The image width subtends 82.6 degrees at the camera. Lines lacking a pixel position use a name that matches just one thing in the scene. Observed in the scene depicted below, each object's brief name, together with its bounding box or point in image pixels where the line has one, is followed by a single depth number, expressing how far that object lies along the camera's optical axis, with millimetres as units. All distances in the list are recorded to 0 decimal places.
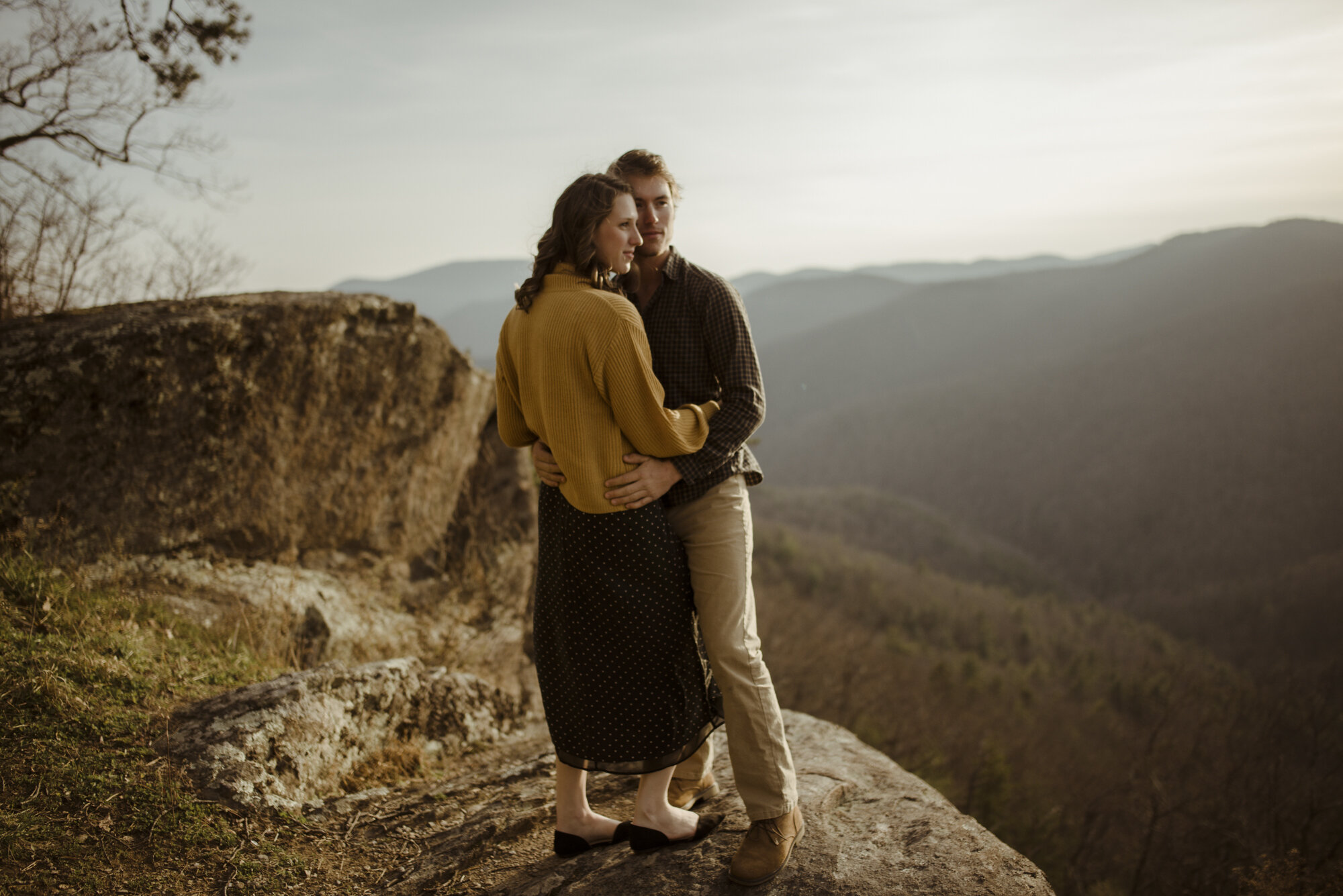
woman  2344
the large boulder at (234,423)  4375
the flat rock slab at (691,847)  2553
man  2512
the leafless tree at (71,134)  5406
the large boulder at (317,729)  3035
